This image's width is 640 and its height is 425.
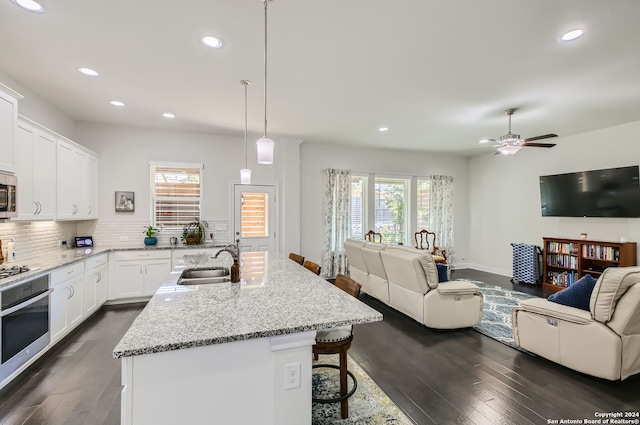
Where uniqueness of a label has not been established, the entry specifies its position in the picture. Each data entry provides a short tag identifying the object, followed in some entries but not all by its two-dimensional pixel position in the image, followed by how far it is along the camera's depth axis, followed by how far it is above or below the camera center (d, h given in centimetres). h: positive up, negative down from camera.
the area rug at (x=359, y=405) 209 -144
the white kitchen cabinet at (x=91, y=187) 454 +51
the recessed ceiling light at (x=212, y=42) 248 +152
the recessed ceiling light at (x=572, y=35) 236 +148
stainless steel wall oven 240 -92
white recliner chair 241 -100
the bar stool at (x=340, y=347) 201 -89
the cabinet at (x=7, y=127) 265 +85
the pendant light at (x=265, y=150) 244 +57
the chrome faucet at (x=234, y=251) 247 -28
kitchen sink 261 -54
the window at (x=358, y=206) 679 +26
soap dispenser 233 -44
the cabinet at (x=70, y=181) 379 +52
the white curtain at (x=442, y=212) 740 +11
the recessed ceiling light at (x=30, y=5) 204 +152
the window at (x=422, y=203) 739 +35
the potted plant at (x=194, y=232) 517 -25
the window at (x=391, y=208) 703 +20
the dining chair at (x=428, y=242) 689 -63
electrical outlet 151 -82
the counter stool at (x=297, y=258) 351 -51
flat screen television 472 +39
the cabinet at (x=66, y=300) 313 -93
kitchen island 131 -68
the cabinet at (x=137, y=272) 458 -85
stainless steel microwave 263 +23
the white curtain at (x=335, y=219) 638 -4
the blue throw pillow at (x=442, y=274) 382 -75
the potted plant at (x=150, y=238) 497 -33
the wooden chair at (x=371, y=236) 666 -44
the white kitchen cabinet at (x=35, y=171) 305 +55
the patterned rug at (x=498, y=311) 355 -141
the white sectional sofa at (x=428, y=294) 357 -96
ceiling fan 428 +109
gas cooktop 258 -47
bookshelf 472 -75
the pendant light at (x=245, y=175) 418 +61
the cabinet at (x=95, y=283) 390 -90
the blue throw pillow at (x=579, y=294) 278 -76
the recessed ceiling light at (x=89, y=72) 304 +155
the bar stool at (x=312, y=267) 293 -51
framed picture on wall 502 +29
